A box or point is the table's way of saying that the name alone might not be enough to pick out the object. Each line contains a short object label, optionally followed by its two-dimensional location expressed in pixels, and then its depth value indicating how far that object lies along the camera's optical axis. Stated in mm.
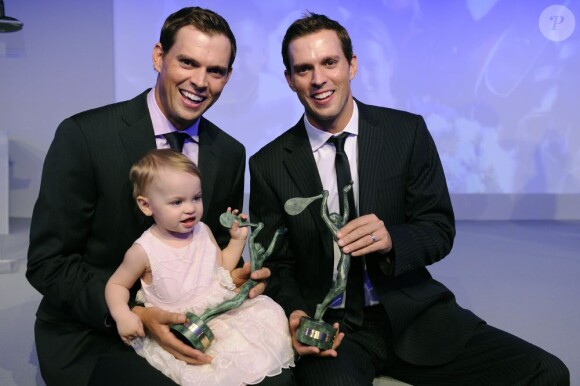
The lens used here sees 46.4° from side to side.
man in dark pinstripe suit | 2236
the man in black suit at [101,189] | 2168
